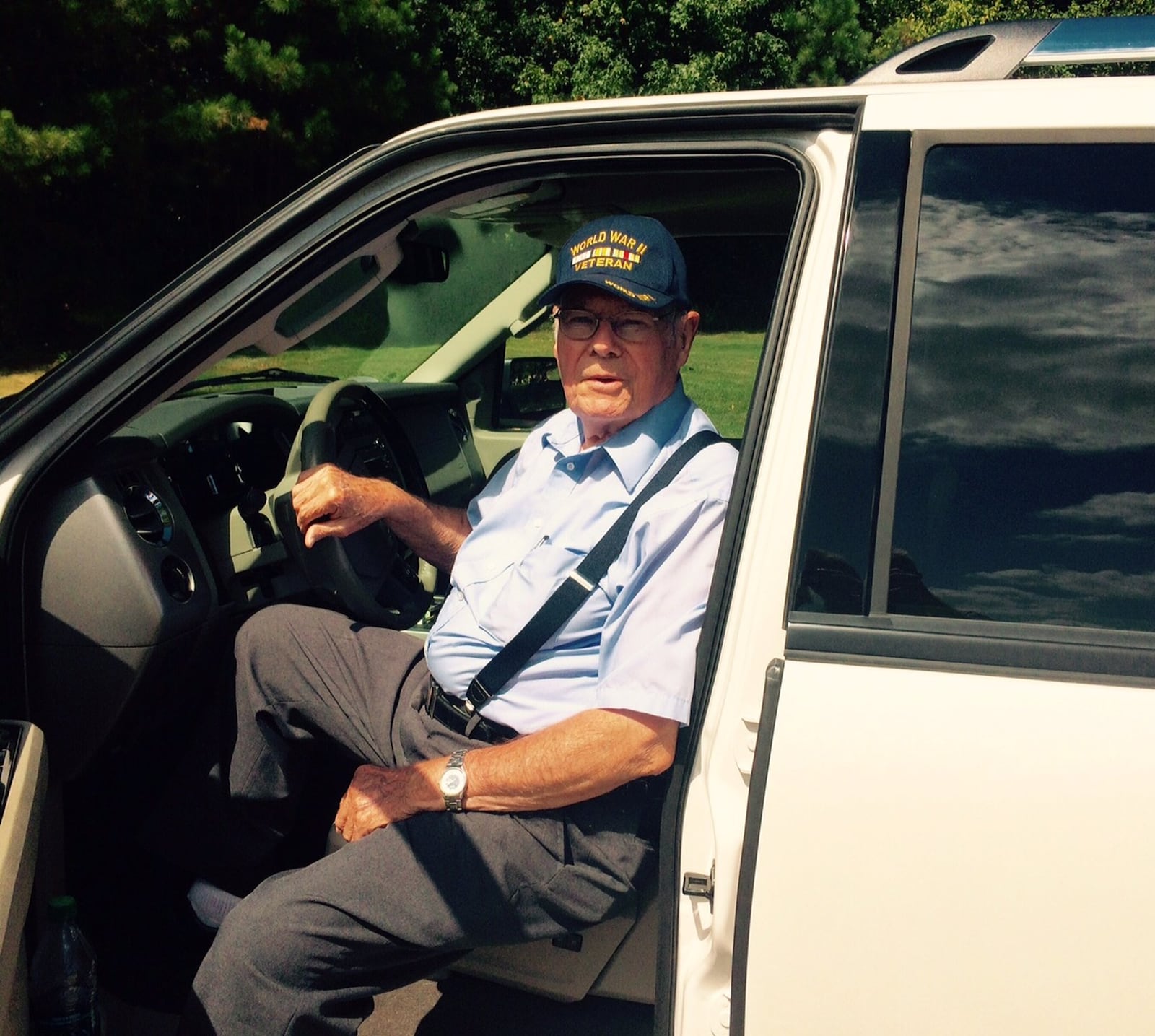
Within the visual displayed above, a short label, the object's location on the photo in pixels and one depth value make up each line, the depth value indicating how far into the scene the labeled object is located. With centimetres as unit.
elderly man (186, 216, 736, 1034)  174
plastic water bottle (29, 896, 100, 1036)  166
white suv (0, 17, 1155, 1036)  125
